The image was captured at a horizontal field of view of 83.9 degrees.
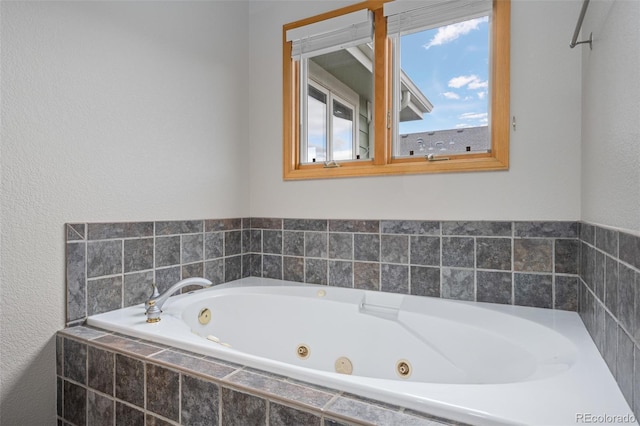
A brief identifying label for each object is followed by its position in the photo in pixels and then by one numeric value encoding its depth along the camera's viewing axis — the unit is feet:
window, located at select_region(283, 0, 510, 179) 5.80
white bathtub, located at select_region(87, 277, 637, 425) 2.68
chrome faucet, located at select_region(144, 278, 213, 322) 4.76
